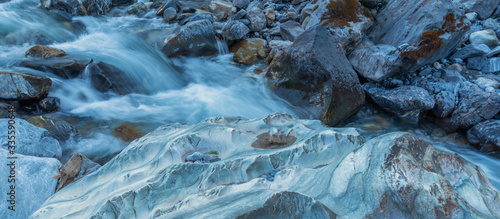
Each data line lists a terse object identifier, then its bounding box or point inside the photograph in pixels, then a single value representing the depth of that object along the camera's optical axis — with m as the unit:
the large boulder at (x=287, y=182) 2.04
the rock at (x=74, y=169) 3.36
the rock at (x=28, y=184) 3.02
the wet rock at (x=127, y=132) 5.14
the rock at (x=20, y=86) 5.07
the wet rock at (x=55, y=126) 4.57
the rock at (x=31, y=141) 3.65
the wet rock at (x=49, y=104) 5.47
